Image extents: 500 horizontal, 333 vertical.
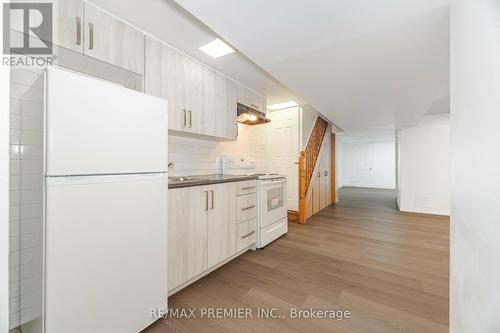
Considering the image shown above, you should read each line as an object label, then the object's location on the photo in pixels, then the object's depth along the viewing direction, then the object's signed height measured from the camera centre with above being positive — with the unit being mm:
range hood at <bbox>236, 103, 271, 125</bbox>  2889 +817
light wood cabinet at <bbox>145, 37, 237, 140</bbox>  1789 +819
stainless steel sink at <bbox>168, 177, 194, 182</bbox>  2108 -117
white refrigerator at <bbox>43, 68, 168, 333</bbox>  933 -211
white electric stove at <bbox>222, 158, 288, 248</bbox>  2596 -501
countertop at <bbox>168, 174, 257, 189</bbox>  1597 -130
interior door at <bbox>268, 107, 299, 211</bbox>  3971 +412
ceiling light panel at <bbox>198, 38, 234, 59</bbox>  1864 +1192
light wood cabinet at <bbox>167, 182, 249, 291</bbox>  1589 -581
